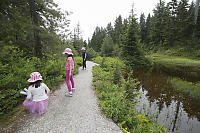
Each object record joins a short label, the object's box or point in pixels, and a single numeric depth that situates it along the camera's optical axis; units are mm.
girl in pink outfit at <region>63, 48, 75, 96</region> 4809
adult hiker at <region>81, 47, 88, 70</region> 10450
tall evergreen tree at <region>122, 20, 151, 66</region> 20188
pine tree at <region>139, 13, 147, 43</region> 49322
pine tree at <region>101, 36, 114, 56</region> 32406
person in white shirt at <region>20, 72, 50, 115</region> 3394
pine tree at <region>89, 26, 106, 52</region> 51156
